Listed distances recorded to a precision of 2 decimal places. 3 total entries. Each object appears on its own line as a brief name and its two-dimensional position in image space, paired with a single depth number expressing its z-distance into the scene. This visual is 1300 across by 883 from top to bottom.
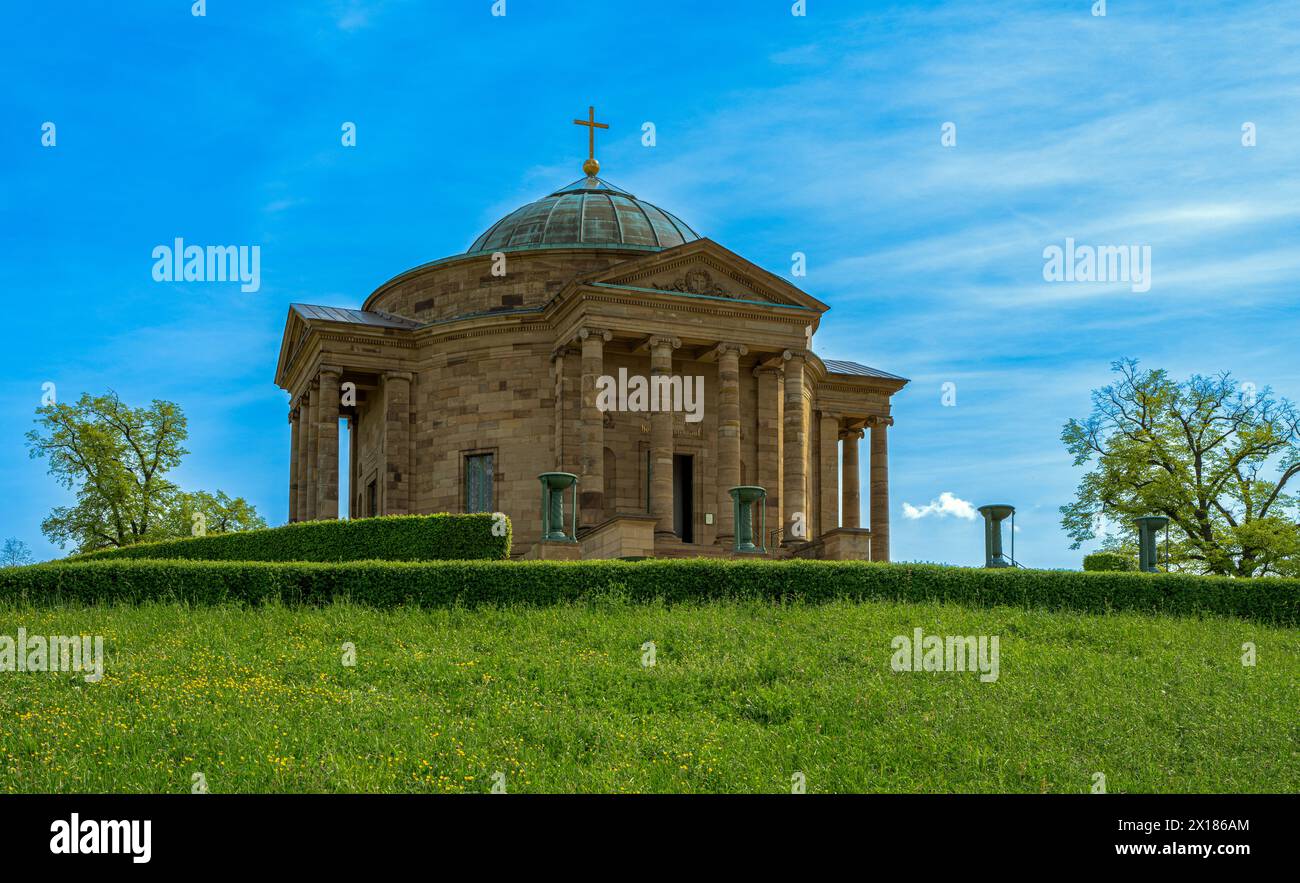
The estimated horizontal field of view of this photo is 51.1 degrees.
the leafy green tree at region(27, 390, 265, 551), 52.88
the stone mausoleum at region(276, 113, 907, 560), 41.97
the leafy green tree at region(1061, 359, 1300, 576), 49.19
